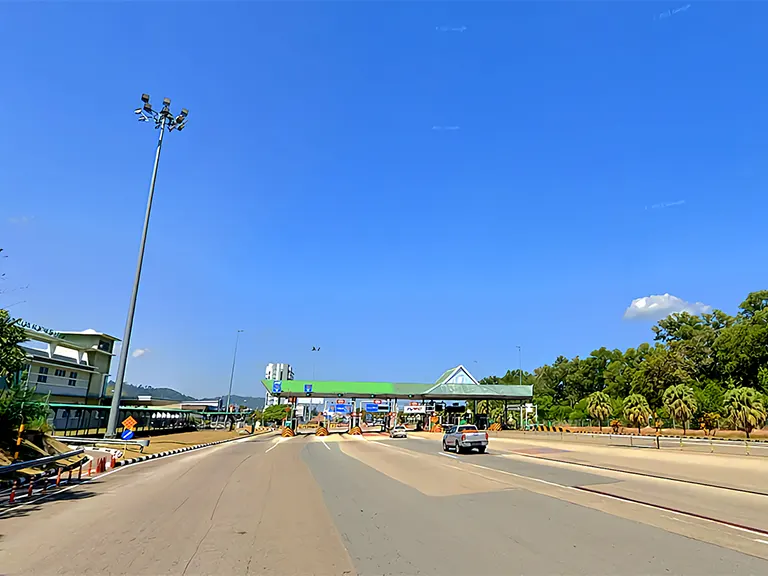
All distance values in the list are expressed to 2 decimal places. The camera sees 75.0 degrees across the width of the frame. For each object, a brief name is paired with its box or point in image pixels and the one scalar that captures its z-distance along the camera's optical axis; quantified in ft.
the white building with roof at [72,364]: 164.86
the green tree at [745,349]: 214.28
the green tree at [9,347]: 70.74
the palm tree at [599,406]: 216.33
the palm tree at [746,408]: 144.77
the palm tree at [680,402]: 170.71
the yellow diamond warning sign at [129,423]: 82.82
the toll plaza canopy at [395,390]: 227.81
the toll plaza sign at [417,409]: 299.58
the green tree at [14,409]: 58.85
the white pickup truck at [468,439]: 100.83
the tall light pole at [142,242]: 88.89
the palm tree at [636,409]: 193.98
